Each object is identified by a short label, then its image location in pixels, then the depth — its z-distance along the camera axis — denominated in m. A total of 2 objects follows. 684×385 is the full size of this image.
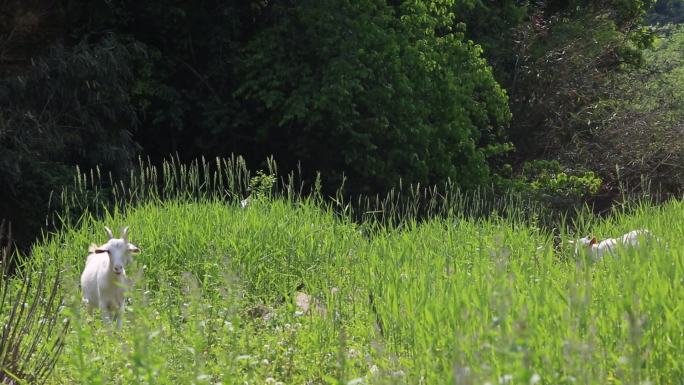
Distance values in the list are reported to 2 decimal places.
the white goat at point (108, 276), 14.53
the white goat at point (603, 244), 15.33
